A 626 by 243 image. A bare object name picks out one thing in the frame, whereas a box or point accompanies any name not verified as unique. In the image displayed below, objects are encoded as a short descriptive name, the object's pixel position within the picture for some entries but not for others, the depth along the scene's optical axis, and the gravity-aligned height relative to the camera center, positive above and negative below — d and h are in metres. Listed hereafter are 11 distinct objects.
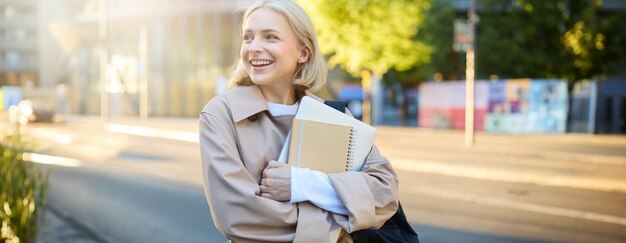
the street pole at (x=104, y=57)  32.53 +1.64
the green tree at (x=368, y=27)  22.86 +2.28
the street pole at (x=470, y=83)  18.28 +0.17
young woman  1.85 -0.24
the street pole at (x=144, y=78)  35.60 +0.57
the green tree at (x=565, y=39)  29.62 +2.41
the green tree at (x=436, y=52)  33.03 +2.06
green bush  4.82 -0.87
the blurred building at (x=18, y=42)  65.62 +4.75
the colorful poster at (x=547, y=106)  23.69 -0.66
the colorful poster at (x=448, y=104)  25.91 -0.70
